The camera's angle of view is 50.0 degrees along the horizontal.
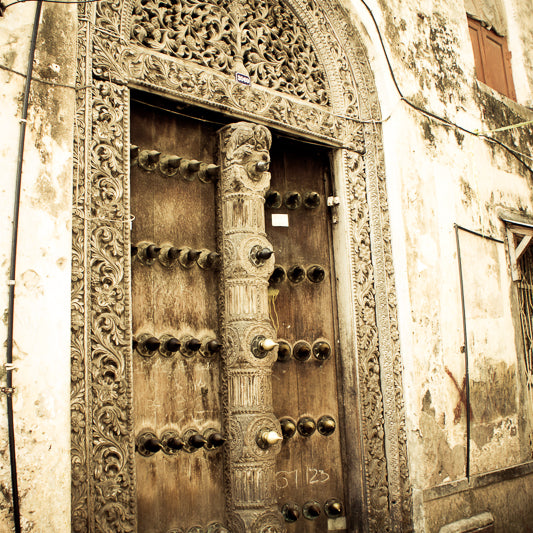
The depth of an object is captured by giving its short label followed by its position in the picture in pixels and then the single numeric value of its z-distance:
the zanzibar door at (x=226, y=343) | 2.95
